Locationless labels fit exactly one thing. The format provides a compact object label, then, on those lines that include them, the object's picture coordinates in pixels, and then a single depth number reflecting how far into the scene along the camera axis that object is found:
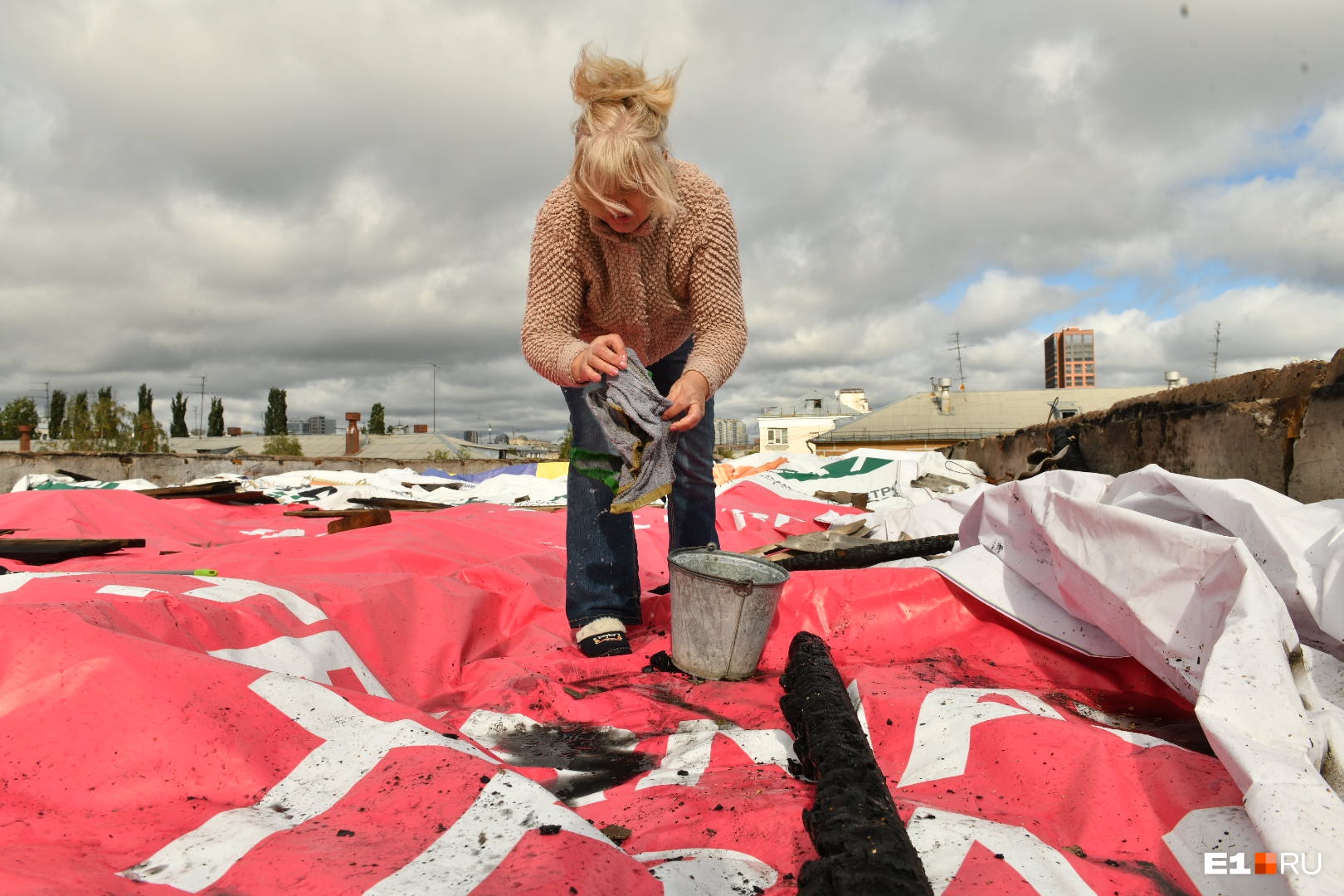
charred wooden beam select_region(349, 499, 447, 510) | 5.61
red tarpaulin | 0.90
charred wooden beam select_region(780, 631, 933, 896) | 0.84
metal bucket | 1.80
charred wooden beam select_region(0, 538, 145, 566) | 3.00
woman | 1.84
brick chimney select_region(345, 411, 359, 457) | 22.25
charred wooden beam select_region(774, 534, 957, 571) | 2.55
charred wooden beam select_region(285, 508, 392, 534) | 3.89
